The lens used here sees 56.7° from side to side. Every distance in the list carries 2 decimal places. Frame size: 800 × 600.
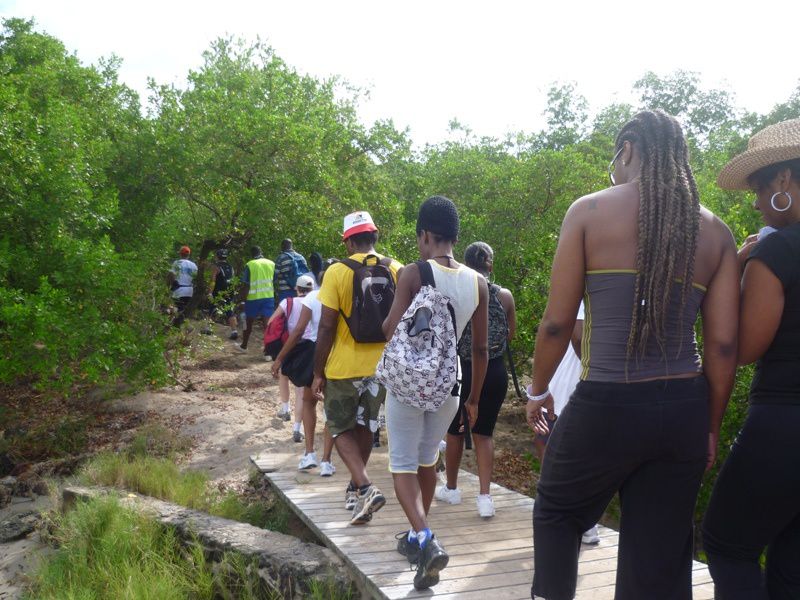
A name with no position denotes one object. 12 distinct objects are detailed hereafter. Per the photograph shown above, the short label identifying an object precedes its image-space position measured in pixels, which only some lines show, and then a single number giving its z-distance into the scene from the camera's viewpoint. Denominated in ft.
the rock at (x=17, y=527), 23.35
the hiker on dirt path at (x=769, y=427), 8.50
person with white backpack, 12.57
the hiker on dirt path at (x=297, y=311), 25.49
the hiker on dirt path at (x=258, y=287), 39.37
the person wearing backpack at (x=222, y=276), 43.37
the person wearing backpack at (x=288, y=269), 35.63
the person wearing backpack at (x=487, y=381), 16.98
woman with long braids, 8.22
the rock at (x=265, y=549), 14.73
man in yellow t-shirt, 15.89
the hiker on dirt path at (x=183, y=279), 41.04
